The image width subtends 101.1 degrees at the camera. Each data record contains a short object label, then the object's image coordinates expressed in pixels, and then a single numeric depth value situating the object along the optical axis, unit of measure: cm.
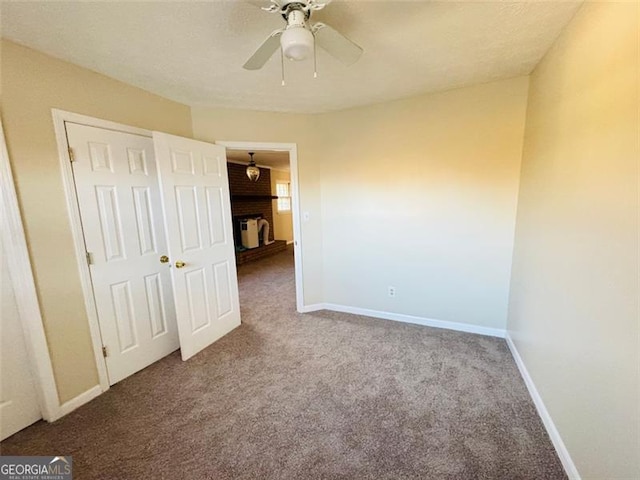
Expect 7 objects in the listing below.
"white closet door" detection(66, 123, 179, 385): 188
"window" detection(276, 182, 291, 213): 821
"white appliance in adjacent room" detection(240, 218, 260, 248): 638
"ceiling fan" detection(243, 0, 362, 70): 112
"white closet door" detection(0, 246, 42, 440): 158
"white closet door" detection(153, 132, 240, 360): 220
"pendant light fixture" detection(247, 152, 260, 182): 548
